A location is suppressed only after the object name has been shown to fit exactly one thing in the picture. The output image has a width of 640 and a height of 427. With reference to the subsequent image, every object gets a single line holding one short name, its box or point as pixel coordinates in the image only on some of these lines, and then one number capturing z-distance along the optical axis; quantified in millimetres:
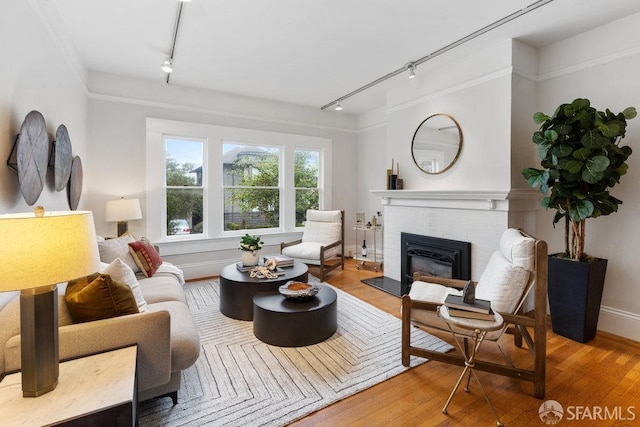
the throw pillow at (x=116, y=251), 2895
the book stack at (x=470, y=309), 1736
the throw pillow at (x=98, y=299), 1601
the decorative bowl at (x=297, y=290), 2680
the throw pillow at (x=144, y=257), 3088
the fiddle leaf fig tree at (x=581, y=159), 2455
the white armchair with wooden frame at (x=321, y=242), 4551
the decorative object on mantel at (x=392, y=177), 4328
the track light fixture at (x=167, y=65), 3418
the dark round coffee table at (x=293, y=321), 2553
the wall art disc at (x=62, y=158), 2523
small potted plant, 3500
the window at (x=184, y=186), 4504
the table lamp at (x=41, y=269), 1073
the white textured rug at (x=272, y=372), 1818
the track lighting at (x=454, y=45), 2550
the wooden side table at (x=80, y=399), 1112
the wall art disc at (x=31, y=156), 1860
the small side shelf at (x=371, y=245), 5267
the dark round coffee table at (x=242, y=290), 3086
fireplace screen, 3453
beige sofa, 1446
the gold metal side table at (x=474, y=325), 1690
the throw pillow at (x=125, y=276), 1949
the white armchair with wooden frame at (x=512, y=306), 1935
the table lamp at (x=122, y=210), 3750
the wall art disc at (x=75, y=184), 3078
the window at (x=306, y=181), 5578
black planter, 2631
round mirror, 3617
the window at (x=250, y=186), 4961
